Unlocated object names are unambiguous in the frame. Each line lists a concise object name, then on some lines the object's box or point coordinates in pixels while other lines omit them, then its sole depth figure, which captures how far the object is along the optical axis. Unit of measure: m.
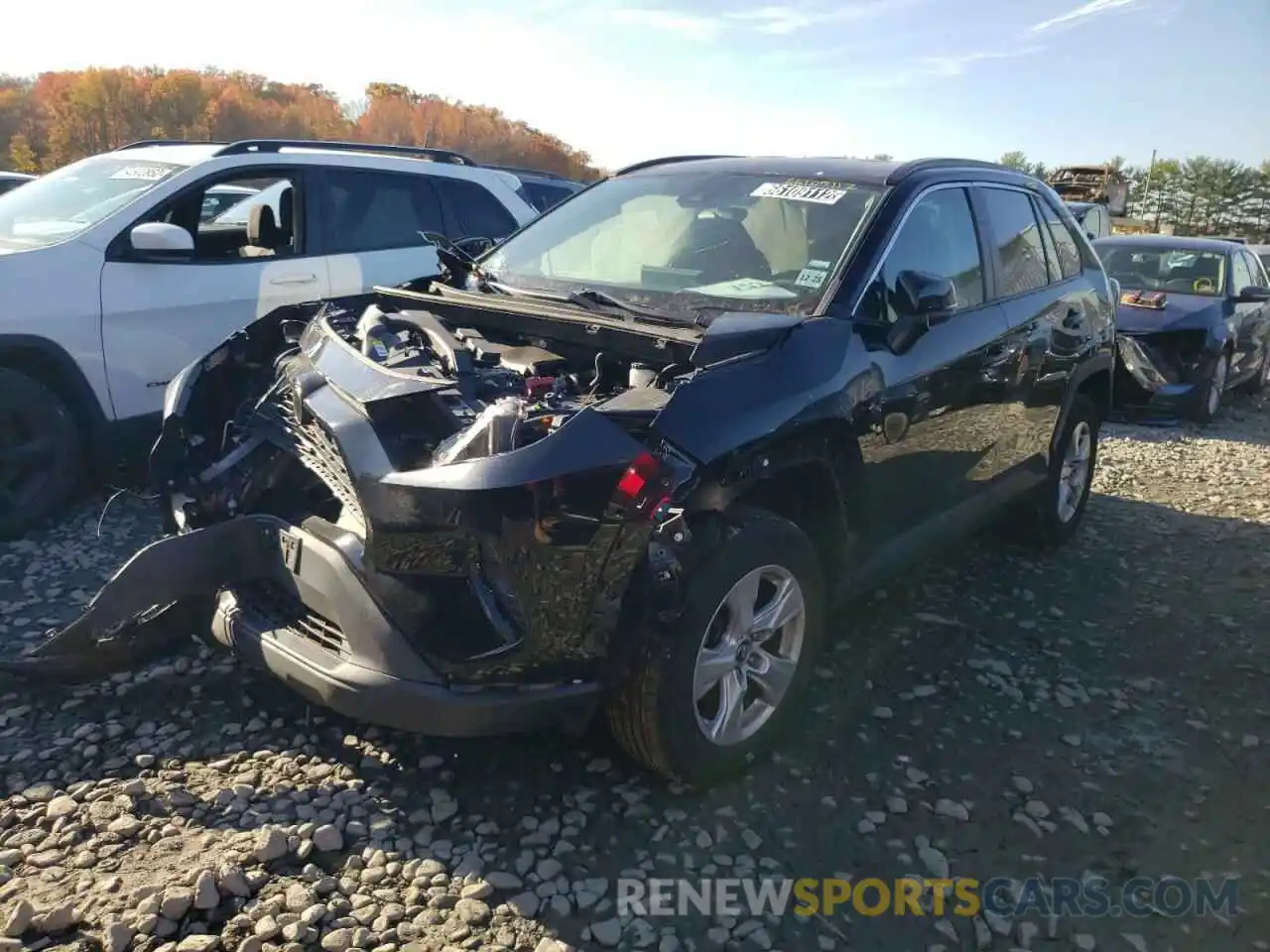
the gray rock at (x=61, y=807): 2.71
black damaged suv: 2.47
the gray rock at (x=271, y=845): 2.55
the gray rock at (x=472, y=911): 2.42
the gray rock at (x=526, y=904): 2.46
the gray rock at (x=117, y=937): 2.24
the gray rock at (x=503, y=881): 2.53
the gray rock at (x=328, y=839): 2.62
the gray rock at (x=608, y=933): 2.39
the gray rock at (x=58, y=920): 2.29
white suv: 4.69
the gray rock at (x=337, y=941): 2.30
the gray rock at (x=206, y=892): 2.37
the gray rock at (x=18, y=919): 2.28
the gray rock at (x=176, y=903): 2.33
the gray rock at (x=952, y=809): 3.00
